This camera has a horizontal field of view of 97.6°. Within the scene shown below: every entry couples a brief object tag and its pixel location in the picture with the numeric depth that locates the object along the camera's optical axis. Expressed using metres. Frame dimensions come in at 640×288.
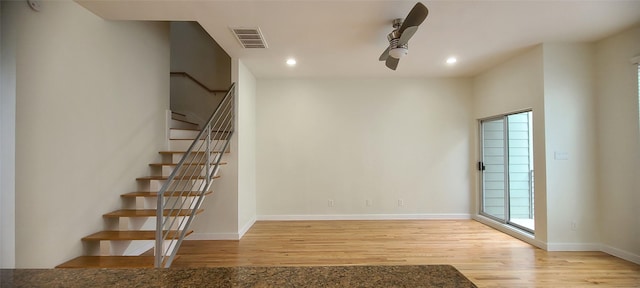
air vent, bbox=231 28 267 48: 3.20
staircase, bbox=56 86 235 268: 2.49
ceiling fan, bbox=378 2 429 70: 2.37
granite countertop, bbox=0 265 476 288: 0.82
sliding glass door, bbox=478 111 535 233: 4.28
